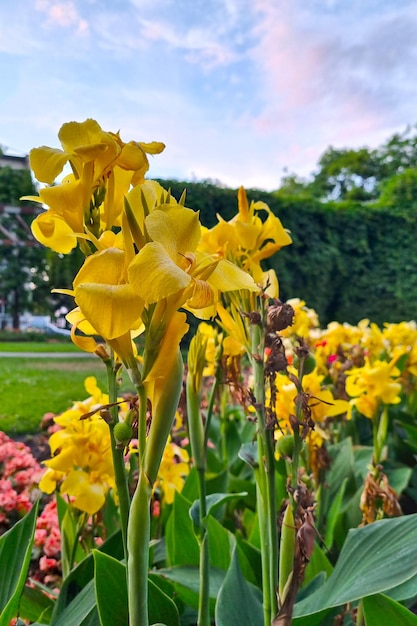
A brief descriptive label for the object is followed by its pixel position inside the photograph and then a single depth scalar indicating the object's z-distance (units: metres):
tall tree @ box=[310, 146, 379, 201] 17.70
